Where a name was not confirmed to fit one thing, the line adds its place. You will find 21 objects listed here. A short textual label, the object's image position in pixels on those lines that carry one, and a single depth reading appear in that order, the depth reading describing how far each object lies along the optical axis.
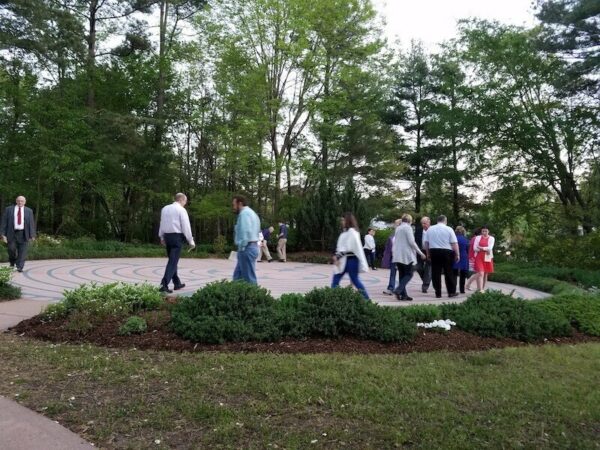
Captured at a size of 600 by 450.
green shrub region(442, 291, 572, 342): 6.14
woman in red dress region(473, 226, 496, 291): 10.40
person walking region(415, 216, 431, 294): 10.78
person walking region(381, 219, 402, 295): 10.49
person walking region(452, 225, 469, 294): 10.93
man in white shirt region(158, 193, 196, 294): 8.63
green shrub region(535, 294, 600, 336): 6.80
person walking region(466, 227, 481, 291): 10.93
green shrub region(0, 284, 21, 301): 8.14
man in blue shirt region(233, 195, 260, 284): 7.59
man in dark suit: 11.81
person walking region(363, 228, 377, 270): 18.41
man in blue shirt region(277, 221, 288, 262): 20.95
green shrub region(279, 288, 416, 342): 5.57
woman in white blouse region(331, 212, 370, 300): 7.81
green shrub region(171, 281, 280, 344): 5.28
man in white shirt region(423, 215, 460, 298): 9.75
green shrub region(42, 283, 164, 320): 6.04
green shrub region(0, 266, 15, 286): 8.16
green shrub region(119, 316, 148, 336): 5.46
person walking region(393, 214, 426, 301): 9.38
